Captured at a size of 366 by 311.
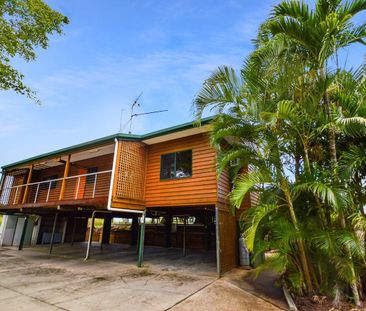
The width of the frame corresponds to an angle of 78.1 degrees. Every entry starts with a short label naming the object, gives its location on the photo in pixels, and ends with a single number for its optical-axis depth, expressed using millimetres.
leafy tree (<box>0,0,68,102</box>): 8273
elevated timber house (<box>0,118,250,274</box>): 8328
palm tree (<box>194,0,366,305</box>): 4254
